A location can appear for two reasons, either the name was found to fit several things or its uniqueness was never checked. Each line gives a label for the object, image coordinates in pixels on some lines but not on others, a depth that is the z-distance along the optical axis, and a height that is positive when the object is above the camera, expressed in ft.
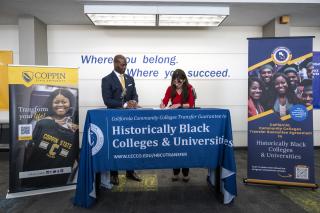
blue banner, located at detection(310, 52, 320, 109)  16.26 +1.55
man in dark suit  9.98 +0.52
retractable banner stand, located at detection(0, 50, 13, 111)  15.44 +1.68
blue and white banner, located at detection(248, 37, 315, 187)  9.59 -0.47
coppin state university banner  8.99 -0.99
